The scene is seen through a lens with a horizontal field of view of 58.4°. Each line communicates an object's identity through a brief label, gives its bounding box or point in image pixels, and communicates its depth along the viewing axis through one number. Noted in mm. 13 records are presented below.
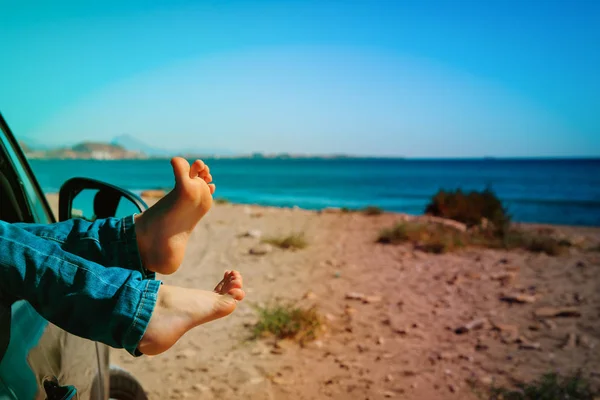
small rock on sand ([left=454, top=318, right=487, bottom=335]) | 5031
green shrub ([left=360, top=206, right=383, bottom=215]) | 14289
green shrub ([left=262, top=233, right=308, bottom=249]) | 8781
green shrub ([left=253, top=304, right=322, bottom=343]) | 4770
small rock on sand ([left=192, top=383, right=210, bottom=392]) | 3741
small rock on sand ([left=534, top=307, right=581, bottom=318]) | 5430
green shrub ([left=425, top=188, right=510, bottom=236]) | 11917
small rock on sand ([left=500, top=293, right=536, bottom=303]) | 5942
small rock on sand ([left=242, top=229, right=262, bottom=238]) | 9594
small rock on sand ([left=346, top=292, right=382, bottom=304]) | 5996
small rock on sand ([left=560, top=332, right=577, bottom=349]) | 4609
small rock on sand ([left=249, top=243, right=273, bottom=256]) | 8305
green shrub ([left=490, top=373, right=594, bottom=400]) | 3469
